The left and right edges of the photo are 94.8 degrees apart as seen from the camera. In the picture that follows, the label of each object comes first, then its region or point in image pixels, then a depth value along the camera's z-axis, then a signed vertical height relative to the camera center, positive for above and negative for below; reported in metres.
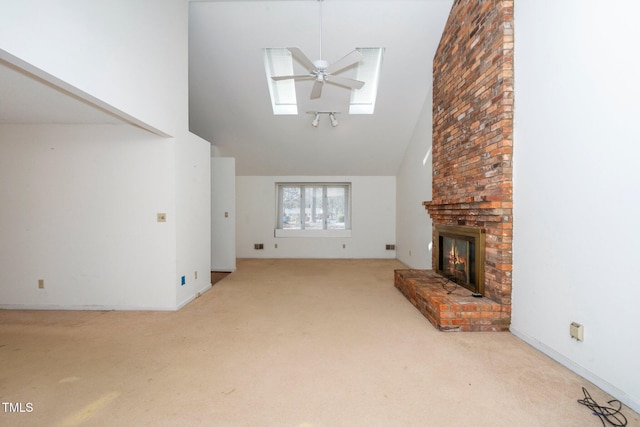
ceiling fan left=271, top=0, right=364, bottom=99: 3.15 +1.58
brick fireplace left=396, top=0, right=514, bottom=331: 2.78 +0.54
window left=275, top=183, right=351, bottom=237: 7.35 +0.09
